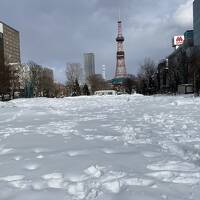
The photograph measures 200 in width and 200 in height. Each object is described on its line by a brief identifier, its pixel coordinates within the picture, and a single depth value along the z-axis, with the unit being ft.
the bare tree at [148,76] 262.22
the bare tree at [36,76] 228.60
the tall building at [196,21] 228.95
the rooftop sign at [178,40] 362.48
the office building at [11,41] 298.49
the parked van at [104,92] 250.90
